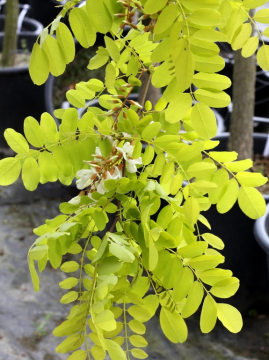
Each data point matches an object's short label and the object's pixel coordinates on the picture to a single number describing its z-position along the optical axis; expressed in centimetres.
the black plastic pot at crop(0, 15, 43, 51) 459
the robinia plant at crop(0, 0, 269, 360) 74
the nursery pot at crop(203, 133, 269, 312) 244
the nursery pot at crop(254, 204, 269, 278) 215
